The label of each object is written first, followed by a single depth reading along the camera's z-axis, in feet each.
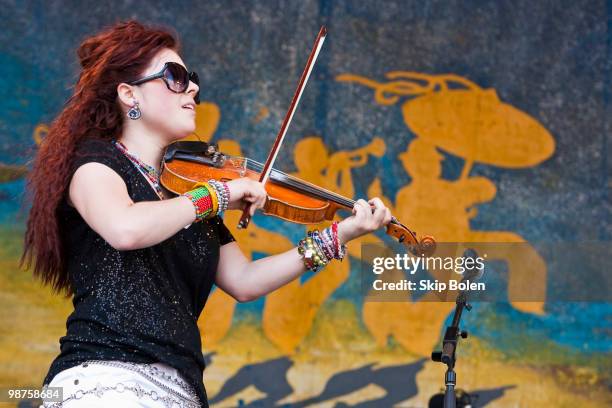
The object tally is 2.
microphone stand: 16.86
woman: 15.46
